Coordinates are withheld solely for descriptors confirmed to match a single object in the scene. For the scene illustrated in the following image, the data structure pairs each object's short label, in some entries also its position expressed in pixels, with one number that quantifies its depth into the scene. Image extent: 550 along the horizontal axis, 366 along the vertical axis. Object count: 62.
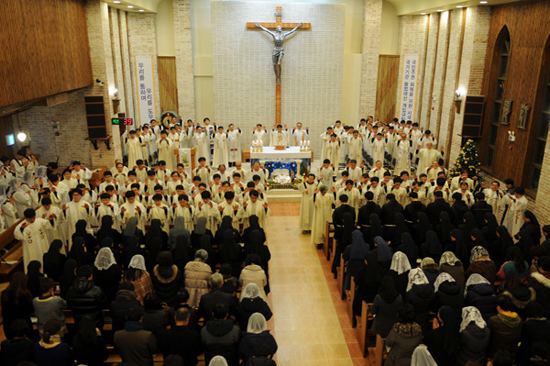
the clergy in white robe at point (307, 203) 10.94
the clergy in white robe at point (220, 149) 16.07
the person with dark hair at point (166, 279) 6.36
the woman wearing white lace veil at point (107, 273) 6.66
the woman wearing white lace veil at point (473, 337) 5.35
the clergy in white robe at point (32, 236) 8.47
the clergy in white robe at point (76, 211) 9.43
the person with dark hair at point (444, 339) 5.41
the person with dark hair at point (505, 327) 5.41
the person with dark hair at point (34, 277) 6.66
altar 14.60
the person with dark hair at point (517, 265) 6.91
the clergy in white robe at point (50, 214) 8.91
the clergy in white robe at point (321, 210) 10.49
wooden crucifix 17.39
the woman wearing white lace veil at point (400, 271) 6.78
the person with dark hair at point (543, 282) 6.18
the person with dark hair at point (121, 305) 5.74
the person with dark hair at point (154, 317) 5.45
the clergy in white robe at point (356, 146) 15.75
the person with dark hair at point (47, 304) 5.76
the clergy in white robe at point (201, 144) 16.06
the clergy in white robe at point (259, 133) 16.39
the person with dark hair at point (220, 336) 5.14
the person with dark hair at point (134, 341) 5.16
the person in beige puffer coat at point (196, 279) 6.61
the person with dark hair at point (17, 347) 4.98
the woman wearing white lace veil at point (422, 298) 5.94
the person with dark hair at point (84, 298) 6.02
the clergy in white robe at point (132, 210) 9.52
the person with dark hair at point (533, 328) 5.38
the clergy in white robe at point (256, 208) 9.78
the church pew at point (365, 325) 6.95
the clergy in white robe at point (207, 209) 9.69
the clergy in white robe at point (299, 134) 16.17
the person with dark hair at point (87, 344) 5.10
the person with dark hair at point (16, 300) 6.12
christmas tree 12.85
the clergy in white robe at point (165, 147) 15.26
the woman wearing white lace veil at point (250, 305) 5.93
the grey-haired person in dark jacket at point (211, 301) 5.91
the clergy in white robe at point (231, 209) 9.70
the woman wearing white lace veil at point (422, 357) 4.90
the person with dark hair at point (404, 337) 5.34
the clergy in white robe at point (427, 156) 14.62
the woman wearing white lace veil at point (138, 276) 6.50
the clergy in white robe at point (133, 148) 14.80
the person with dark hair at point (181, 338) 5.20
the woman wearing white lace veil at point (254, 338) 5.21
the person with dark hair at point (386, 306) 6.07
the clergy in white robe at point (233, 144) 16.42
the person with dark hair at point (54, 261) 7.23
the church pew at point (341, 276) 8.61
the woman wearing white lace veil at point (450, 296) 5.95
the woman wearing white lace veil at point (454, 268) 6.87
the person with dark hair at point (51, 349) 4.94
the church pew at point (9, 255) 8.67
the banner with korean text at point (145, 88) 17.30
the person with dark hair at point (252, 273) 6.79
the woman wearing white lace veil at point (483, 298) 6.07
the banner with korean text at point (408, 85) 17.91
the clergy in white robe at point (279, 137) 16.01
